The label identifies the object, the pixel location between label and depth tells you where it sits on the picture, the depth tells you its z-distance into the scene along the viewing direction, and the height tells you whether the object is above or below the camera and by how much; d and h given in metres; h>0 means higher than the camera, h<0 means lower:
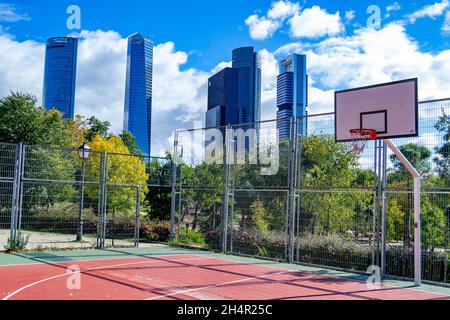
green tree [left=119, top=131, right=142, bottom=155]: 36.91 +4.06
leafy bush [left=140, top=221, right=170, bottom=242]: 18.52 -1.69
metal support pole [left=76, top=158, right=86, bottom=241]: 15.09 -0.97
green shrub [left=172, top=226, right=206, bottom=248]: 16.91 -1.77
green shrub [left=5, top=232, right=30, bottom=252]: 13.45 -1.68
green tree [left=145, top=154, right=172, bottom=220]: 20.25 -0.24
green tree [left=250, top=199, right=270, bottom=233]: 14.53 -0.69
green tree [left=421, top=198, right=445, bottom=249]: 10.43 -0.63
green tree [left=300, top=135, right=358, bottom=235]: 12.97 +0.52
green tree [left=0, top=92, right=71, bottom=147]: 24.70 +3.51
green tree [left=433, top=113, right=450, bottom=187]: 9.95 +0.97
